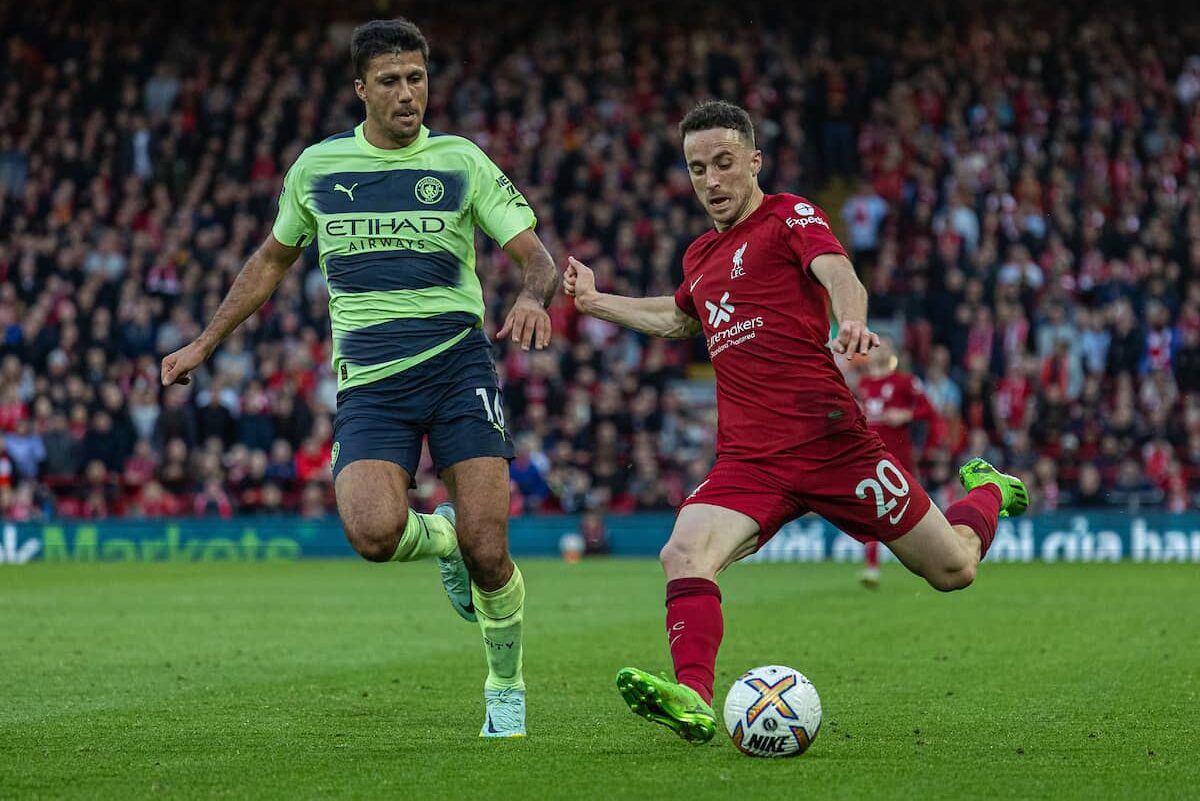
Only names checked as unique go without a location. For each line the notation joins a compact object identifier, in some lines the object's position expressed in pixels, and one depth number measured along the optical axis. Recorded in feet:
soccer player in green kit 48.01
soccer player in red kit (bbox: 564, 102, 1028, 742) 45.01
